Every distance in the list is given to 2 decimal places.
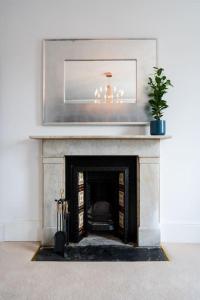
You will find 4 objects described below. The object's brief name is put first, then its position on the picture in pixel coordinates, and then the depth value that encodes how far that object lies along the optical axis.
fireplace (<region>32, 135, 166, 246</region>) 3.00
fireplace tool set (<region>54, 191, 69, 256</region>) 2.78
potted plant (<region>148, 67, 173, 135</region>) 2.93
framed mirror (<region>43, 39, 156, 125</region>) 3.11
